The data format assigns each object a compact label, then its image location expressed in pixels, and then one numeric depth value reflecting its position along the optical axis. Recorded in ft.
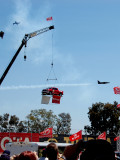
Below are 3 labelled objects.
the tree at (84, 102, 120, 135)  235.40
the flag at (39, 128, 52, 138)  123.13
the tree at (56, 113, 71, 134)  259.10
